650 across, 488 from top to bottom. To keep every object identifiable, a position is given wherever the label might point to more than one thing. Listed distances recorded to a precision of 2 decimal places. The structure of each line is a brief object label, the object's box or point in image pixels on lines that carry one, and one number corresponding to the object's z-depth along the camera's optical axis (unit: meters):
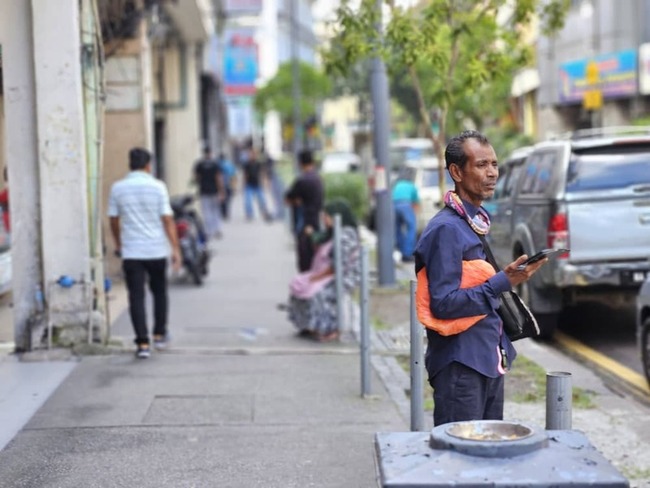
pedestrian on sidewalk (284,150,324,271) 14.95
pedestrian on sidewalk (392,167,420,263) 19.75
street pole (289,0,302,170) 35.47
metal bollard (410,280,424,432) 6.27
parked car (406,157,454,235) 23.05
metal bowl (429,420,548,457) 3.66
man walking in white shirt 10.28
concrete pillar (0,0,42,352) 9.86
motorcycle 16.50
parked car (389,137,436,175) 34.07
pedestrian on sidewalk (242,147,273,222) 29.55
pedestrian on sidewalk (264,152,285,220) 33.47
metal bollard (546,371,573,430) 4.71
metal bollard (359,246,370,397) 8.72
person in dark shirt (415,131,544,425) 4.70
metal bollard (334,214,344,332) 11.10
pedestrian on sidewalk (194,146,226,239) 24.14
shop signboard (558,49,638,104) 29.70
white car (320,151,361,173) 41.75
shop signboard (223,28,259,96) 48.41
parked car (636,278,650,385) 9.09
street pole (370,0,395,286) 14.83
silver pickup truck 11.09
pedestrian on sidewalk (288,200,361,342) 11.51
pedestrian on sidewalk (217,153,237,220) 31.10
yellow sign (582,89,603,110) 25.53
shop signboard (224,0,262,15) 31.59
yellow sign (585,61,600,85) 27.80
